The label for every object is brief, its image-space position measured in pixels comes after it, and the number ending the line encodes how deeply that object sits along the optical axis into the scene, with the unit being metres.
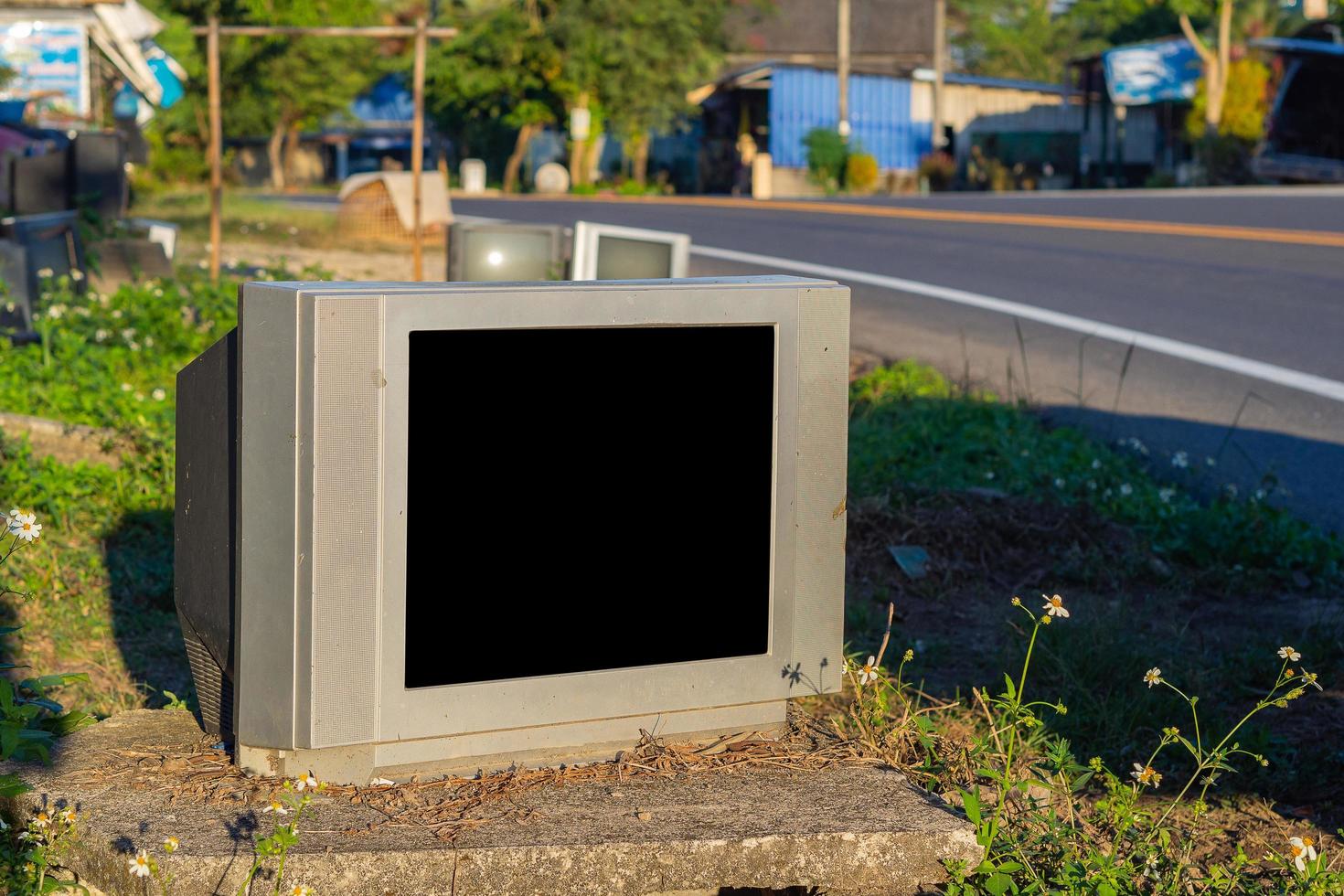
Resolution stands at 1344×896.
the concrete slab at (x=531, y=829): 2.37
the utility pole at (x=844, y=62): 43.16
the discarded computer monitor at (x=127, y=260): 11.07
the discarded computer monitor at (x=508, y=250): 8.73
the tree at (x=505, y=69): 42.34
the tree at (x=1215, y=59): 37.44
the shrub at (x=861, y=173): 39.88
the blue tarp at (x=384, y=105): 58.94
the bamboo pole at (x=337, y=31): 10.52
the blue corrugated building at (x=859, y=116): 44.31
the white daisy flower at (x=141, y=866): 2.22
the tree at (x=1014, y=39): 73.62
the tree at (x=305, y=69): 50.75
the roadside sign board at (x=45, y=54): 23.19
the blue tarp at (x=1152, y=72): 40.81
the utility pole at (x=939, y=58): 44.81
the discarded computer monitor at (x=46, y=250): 8.80
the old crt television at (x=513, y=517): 2.47
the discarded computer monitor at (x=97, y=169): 13.38
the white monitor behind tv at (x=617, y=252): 7.84
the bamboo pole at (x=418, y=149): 11.30
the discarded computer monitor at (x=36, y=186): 12.96
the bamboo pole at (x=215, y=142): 11.30
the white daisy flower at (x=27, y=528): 2.82
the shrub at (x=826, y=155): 40.72
